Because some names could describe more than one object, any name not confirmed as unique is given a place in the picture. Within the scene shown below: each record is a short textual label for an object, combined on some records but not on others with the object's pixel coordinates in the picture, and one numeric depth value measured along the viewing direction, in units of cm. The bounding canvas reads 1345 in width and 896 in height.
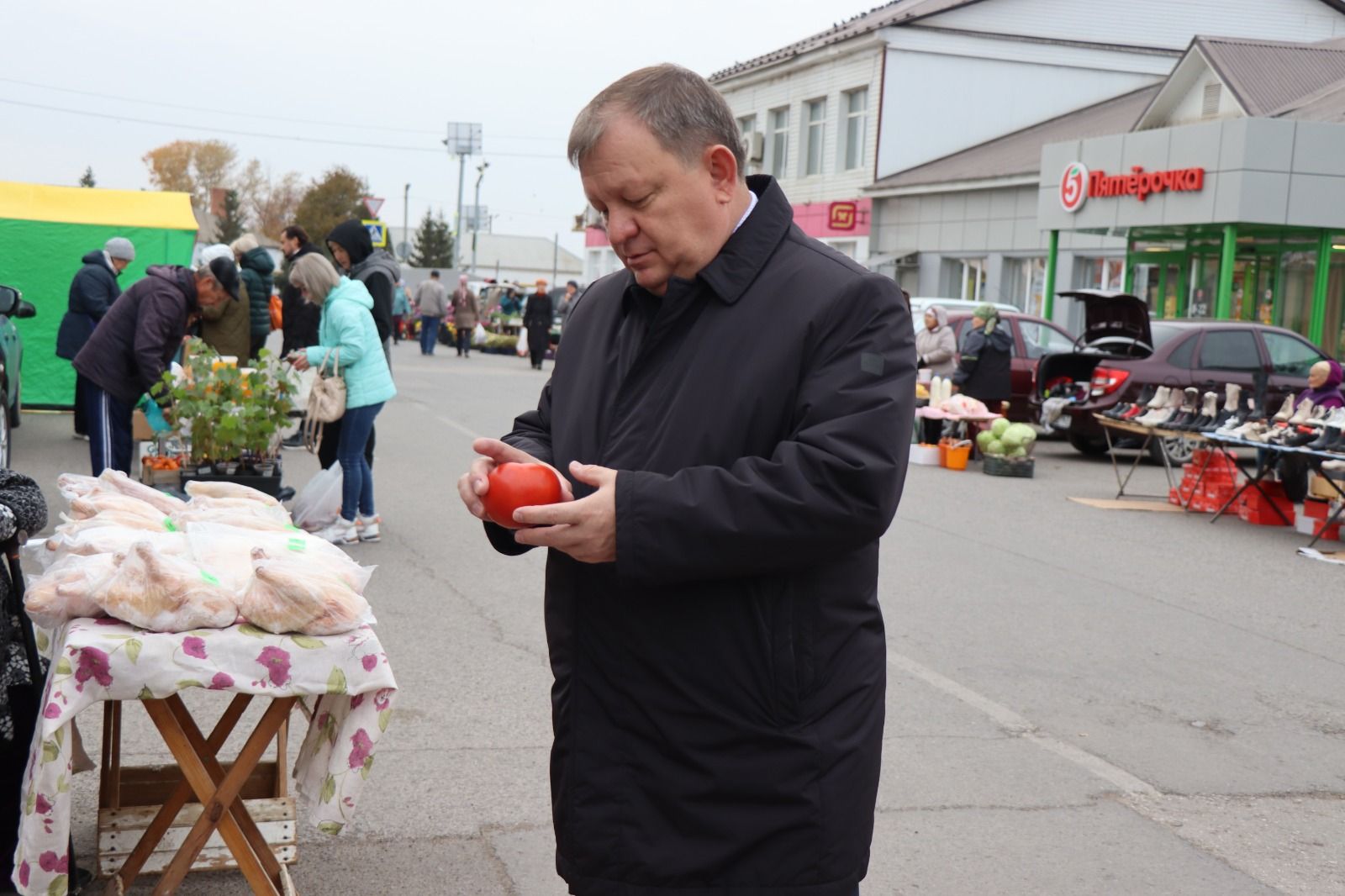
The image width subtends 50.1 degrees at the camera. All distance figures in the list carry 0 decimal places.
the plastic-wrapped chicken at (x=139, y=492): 416
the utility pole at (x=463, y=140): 7306
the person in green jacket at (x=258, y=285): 1341
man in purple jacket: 863
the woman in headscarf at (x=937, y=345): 1734
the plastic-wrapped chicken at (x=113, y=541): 350
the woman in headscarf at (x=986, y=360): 1667
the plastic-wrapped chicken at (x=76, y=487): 409
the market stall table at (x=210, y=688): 316
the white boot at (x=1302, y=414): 1146
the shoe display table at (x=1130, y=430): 1290
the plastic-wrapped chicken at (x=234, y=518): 383
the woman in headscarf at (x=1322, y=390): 1198
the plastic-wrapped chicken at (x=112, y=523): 372
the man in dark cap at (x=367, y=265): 974
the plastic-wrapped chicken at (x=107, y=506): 388
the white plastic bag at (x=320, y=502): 909
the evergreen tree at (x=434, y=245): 9475
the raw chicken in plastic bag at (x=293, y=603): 324
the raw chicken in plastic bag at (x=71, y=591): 324
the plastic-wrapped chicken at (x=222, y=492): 418
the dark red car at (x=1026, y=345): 1773
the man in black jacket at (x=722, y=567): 221
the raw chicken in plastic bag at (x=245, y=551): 344
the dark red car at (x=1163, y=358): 1588
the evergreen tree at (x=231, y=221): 8100
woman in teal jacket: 888
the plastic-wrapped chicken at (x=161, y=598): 321
